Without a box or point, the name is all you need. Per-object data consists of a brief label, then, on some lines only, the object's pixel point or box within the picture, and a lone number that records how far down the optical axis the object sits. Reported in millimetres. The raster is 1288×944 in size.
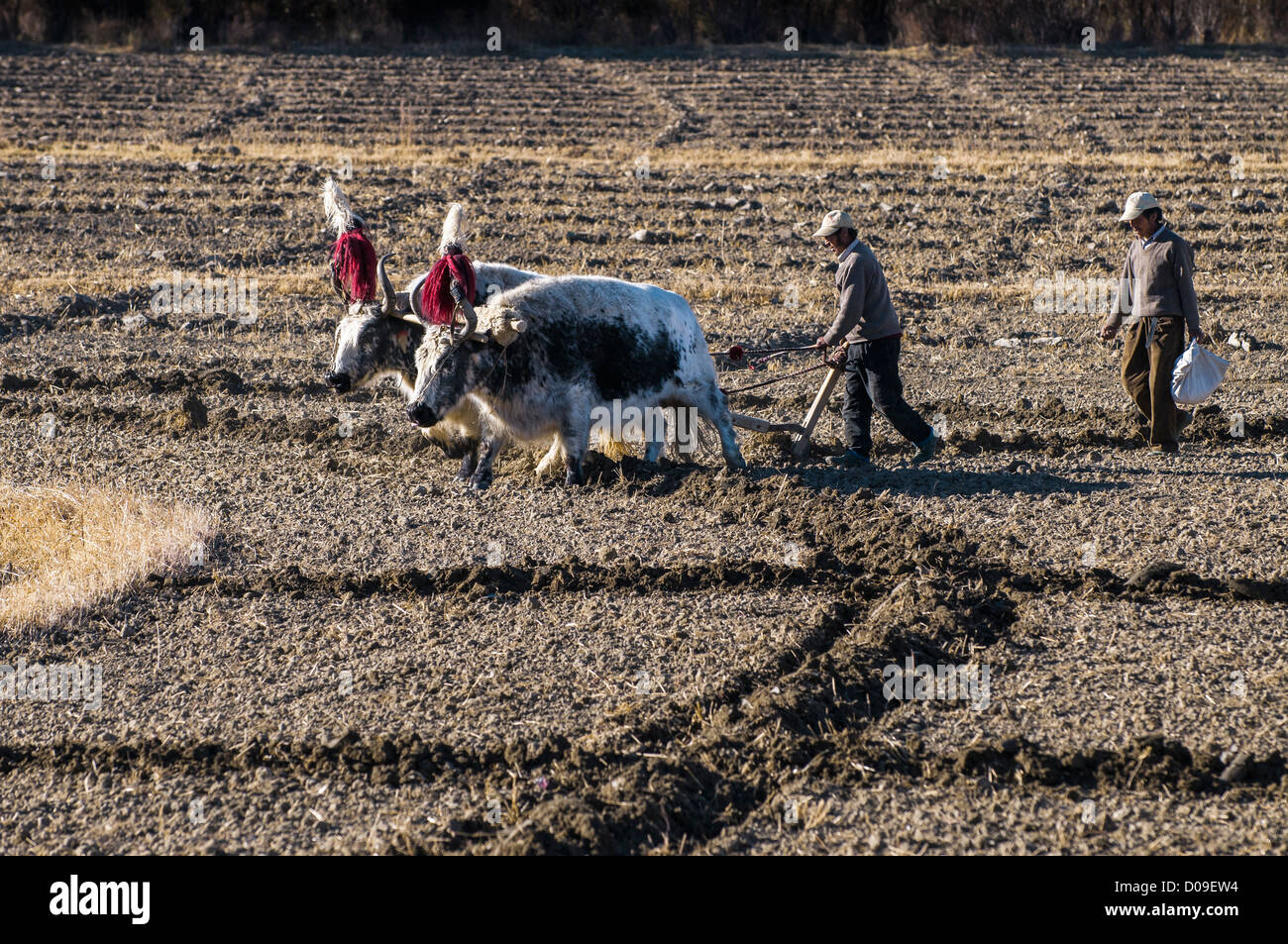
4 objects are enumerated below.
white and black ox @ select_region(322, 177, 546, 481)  19891
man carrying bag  18797
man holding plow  18609
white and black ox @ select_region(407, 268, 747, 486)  18625
